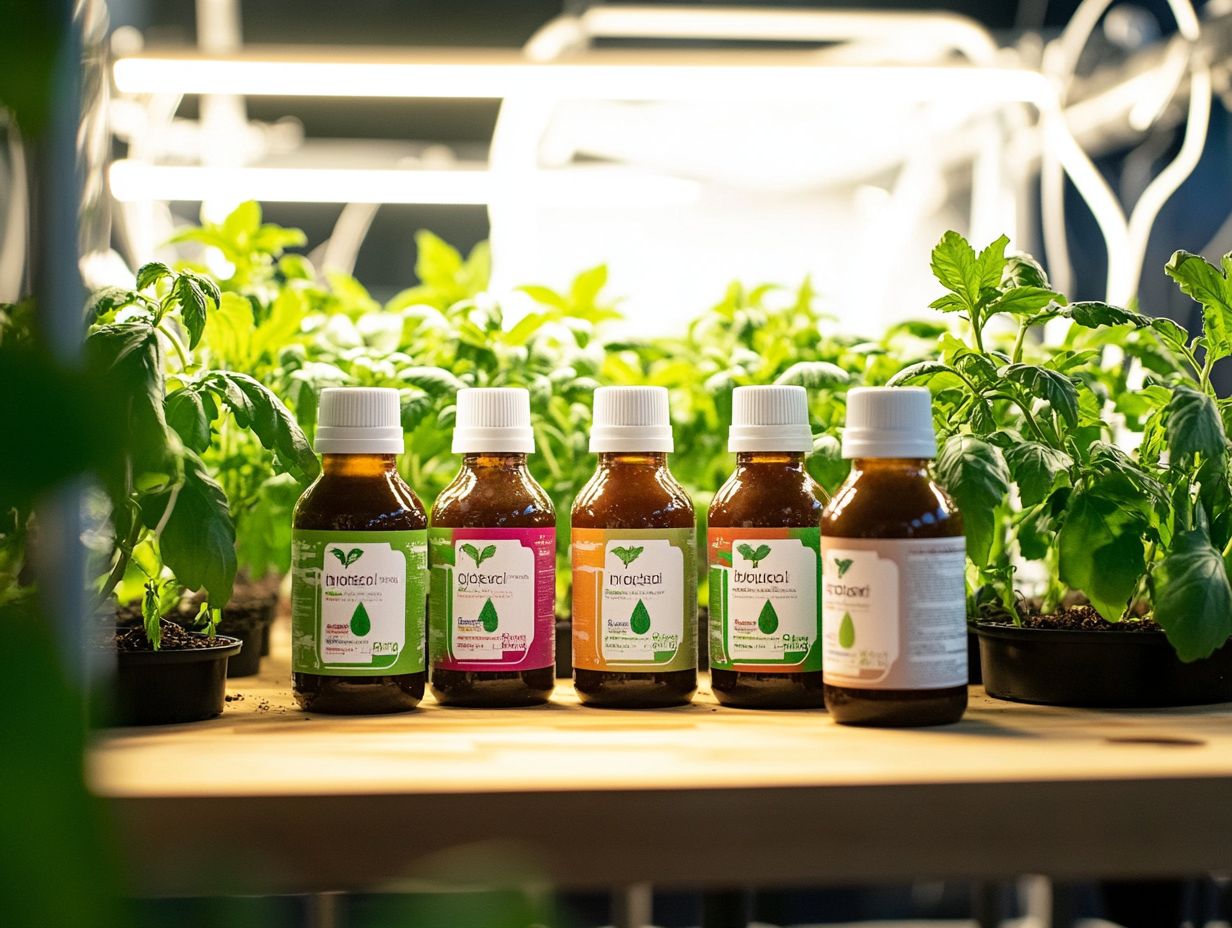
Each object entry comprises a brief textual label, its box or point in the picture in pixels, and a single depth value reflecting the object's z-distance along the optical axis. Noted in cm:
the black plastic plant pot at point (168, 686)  85
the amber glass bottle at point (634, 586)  92
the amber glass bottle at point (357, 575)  89
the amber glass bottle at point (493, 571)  93
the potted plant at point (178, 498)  81
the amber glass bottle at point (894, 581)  79
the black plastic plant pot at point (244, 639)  116
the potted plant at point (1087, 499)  84
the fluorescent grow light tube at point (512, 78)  119
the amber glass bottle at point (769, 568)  91
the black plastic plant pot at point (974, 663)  114
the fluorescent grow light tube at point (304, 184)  174
